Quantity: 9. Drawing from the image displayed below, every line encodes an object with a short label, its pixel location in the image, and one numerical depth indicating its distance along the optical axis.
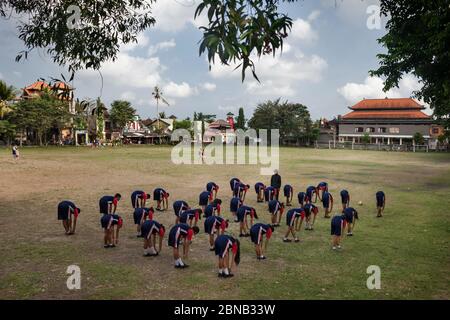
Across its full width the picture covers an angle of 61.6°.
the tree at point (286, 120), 83.50
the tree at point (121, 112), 84.62
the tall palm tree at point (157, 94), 100.96
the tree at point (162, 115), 129.25
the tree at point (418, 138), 72.69
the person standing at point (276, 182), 17.64
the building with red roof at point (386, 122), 75.25
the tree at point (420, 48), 13.38
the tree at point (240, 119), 104.71
